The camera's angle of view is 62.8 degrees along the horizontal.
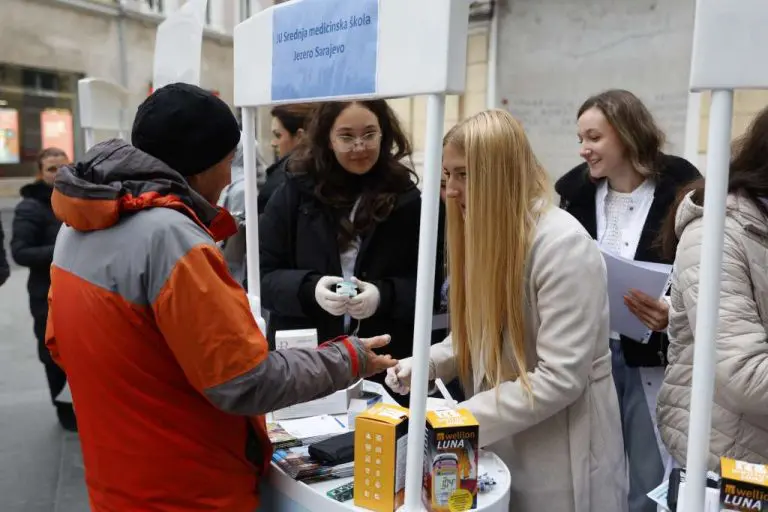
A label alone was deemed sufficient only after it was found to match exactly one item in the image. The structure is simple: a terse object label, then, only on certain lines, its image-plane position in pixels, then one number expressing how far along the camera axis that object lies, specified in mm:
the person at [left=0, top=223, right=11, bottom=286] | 3318
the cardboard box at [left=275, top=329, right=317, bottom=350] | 1688
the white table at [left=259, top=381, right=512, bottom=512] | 1262
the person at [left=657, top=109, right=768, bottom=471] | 1149
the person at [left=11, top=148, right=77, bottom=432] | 3549
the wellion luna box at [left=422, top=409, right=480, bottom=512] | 1163
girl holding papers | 1940
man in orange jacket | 1067
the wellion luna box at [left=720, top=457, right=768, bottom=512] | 935
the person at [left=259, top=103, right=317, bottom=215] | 2916
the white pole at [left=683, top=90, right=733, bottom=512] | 937
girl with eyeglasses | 2123
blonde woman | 1308
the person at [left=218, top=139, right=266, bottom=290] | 2814
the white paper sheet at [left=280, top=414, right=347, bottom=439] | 1604
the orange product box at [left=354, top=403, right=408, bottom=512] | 1214
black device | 1394
